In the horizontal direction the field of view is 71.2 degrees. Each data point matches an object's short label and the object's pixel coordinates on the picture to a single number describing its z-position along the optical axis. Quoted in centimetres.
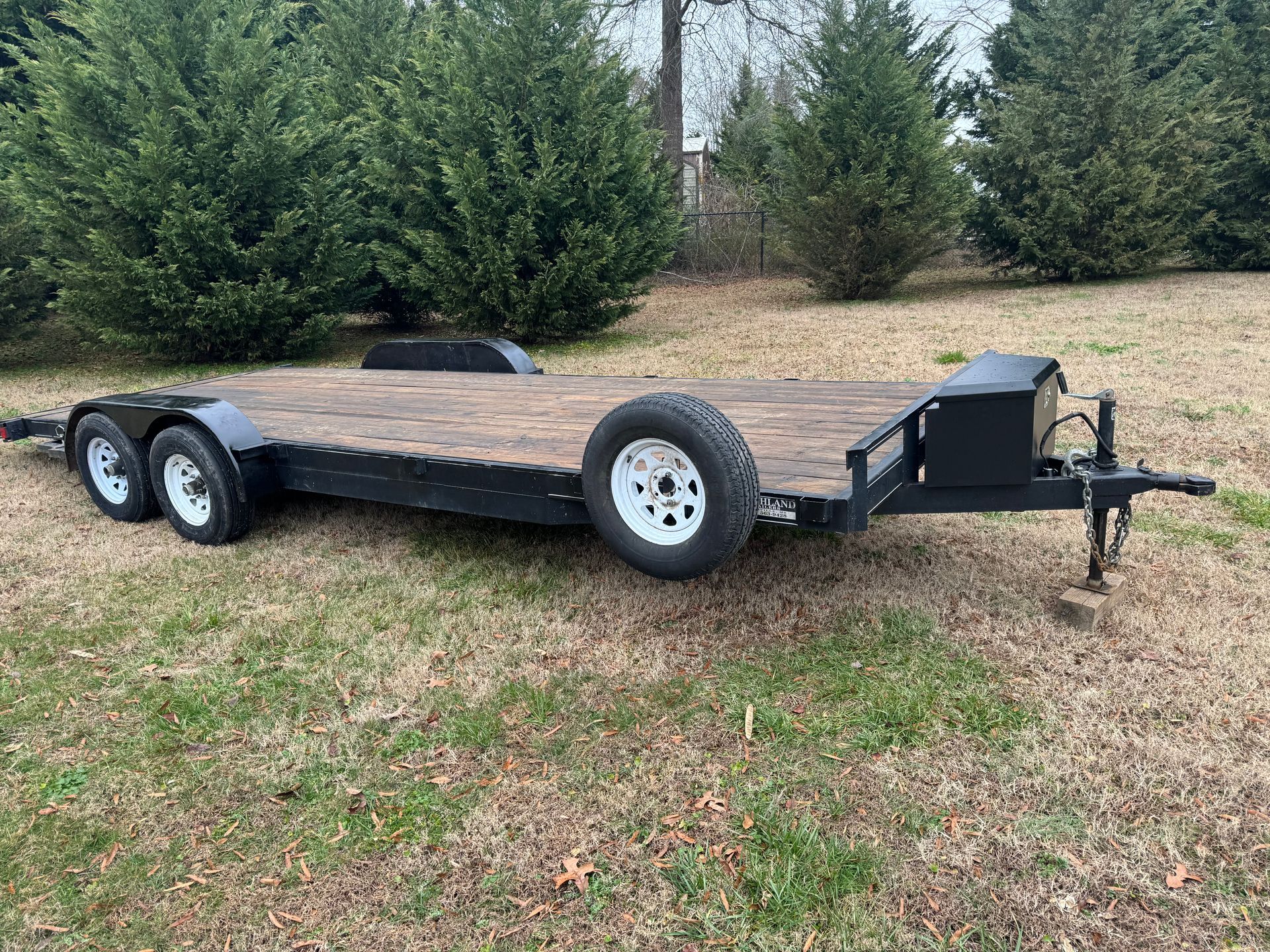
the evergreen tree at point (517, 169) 1139
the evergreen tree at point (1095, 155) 1562
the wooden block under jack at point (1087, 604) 331
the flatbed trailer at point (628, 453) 297
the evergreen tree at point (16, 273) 1096
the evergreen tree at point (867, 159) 1475
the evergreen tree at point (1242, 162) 1648
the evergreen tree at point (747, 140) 2367
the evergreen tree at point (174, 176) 1001
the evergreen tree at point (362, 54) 1346
